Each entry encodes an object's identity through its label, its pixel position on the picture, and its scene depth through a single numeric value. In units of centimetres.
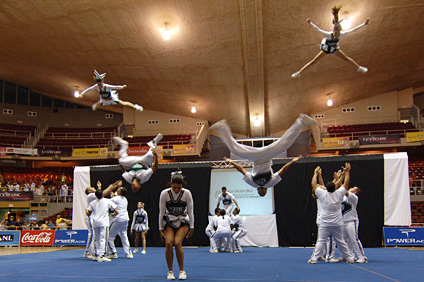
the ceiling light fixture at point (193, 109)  2277
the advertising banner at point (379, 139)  2152
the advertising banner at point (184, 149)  2367
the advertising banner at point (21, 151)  2419
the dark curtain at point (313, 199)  1359
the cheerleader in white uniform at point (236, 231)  1163
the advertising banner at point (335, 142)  2194
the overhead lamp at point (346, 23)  1401
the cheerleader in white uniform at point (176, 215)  573
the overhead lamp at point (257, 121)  2270
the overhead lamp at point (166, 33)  1449
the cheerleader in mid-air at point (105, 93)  815
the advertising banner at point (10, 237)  1537
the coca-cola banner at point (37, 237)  1508
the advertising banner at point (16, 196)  2153
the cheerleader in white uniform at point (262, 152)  634
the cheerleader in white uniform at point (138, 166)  672
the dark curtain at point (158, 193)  1485
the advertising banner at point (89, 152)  2494
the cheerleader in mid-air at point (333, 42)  843
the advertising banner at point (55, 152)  2542
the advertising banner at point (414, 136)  2096
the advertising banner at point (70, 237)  1464
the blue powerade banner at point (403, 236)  1289
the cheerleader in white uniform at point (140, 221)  1124
